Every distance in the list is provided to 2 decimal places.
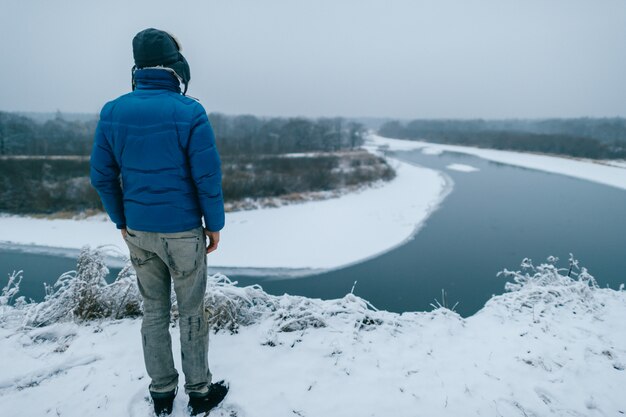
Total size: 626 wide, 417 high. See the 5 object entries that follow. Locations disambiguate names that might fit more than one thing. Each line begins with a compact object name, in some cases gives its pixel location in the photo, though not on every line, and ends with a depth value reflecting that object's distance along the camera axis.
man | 1.20
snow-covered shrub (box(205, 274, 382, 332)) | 2.28
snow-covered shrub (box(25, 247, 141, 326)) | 2.40
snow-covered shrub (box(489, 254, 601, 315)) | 2.89
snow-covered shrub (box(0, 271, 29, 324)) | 2.34
